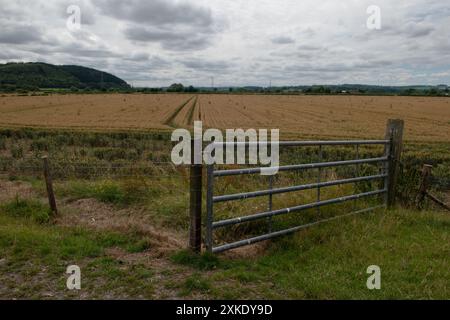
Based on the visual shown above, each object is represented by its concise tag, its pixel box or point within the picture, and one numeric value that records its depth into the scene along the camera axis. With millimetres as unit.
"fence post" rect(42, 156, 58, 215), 6656
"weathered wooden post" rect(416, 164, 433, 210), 7191
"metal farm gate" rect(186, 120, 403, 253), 4590
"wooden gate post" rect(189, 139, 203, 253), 4602
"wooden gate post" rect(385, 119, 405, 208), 6895
